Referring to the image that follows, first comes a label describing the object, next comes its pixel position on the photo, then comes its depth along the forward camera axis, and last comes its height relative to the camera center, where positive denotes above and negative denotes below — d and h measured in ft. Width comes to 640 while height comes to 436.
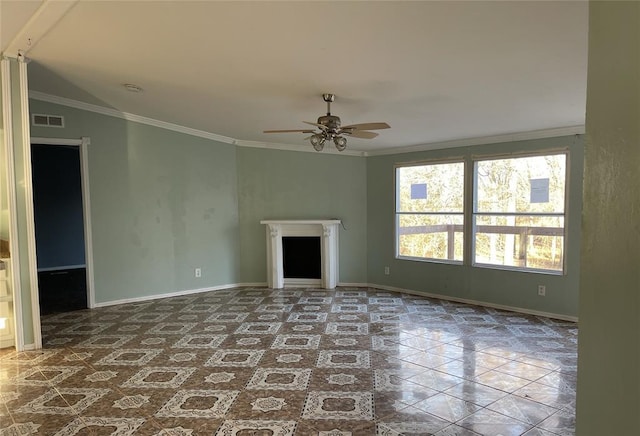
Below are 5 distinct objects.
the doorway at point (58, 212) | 26.17 -0.83
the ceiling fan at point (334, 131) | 11.98 +2.04
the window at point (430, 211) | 19.36 -0.80
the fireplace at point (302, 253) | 21.70 -3.07
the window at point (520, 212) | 16.52 -0.77
